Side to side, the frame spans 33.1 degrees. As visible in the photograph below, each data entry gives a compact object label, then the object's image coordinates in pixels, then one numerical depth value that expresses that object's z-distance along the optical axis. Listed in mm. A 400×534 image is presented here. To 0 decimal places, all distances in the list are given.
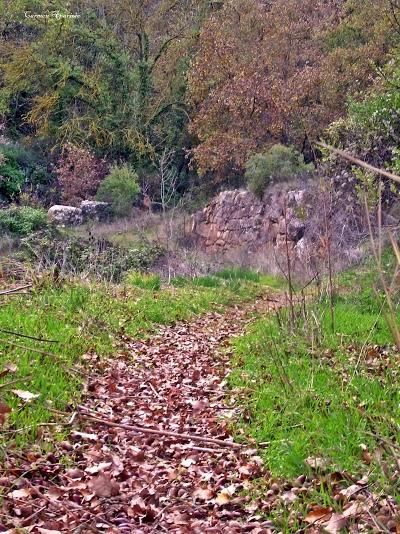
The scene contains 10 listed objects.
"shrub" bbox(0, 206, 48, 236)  18266
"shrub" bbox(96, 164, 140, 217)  24984
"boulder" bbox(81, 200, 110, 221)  24406
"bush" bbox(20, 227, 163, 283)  13022
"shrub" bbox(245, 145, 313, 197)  20297
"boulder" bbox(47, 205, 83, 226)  23203
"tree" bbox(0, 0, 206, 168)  28406
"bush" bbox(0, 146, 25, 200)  25641
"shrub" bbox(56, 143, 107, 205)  26453
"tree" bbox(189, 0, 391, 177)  23203
